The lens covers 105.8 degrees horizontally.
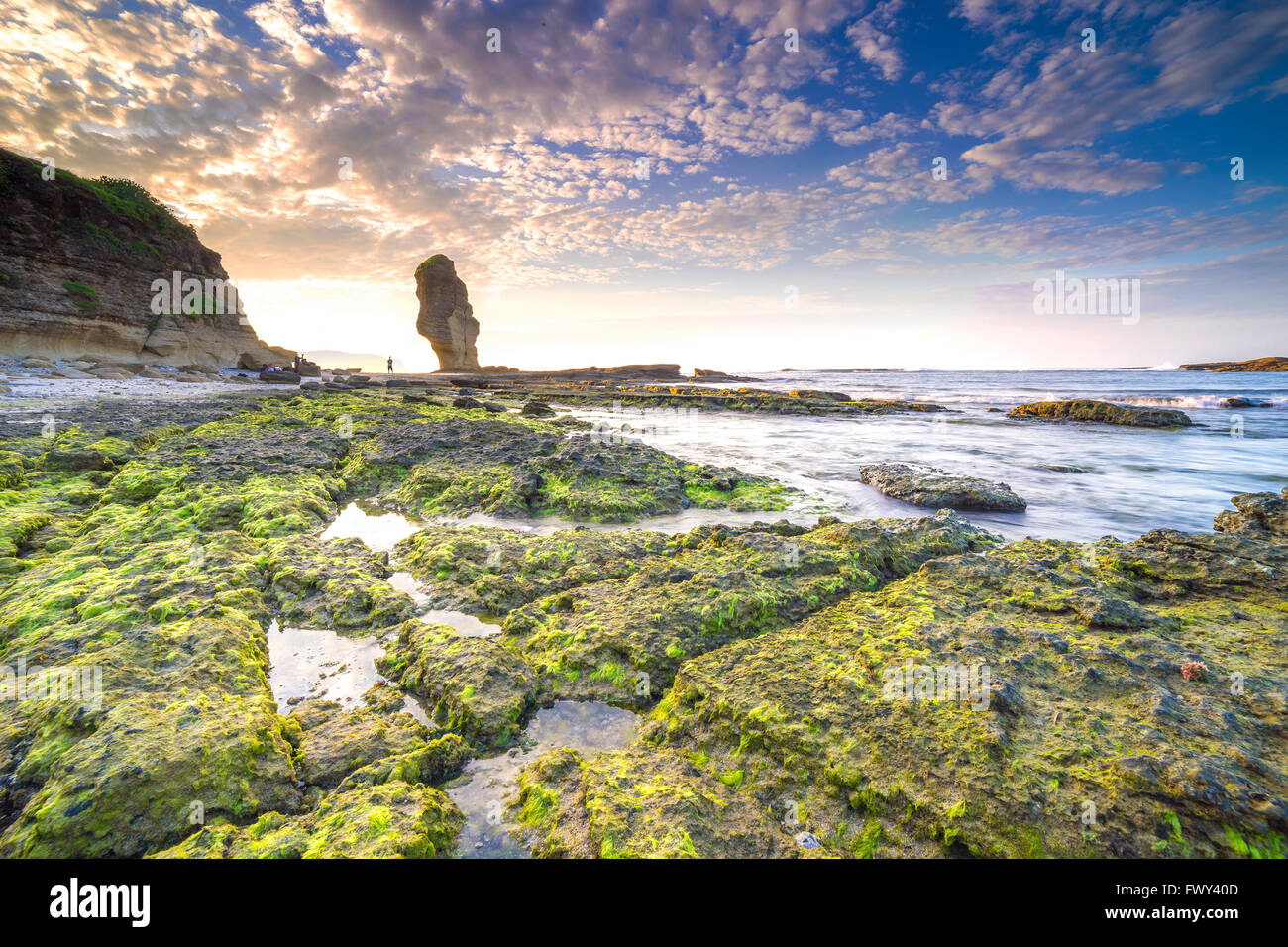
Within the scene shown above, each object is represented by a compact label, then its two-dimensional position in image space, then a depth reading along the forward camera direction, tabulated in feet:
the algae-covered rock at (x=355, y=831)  6.93
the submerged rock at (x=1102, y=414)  73.51
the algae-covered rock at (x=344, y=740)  9.00
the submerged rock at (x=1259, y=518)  20.58
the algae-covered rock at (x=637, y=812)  7.40
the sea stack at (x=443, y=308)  232.32
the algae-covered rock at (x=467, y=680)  10.43
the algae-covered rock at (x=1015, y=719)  7.16
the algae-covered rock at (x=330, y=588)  14.70
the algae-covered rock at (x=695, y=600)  12.34
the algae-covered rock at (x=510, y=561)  16.40
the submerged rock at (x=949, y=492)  29.48
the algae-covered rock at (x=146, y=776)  7.12
